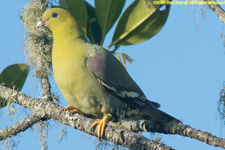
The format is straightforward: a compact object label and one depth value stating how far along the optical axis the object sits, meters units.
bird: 6.11
